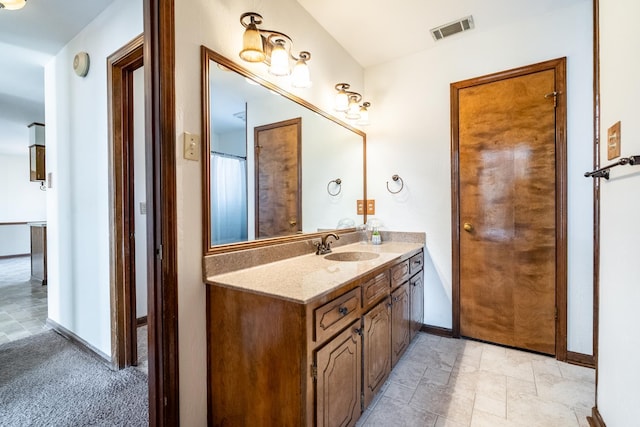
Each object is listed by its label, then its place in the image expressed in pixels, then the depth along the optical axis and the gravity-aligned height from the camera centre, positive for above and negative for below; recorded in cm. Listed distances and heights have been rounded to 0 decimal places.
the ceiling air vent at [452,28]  220 +141
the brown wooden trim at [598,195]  146 +7
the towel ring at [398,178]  268 +28
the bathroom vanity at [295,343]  109 -56
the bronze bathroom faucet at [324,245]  206 -26
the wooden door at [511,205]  209 +3
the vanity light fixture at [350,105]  235 +88
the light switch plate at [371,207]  284 +2
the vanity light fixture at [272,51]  143 +87
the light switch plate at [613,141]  119 +28
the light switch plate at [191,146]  127 +28
